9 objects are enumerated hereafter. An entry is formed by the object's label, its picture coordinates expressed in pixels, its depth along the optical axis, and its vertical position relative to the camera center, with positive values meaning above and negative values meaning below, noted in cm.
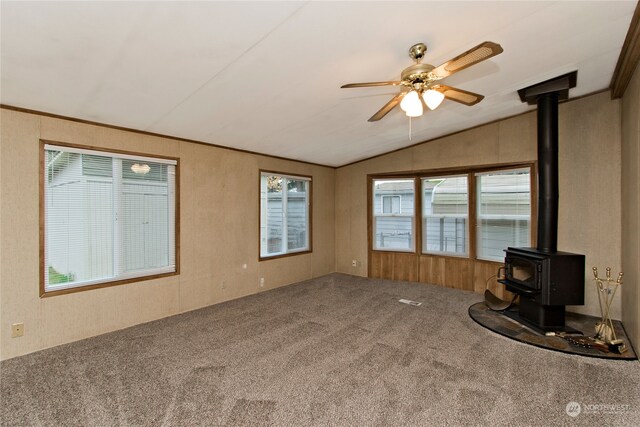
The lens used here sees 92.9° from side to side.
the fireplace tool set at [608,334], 286 -124
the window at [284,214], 525 -5
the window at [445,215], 527 -7
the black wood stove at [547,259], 328 -54
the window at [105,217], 304 -6
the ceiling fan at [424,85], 210 +97
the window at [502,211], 459 +0
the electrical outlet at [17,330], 277 -108
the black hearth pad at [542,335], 284 -132
